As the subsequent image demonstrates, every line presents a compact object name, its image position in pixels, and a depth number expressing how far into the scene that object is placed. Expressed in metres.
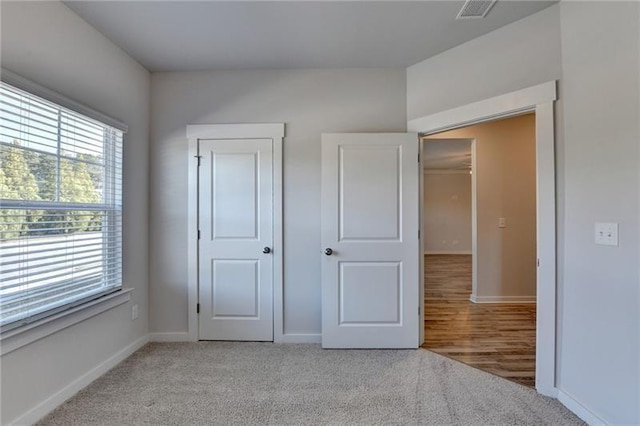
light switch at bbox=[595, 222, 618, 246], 1.66
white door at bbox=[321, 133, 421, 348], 2.72
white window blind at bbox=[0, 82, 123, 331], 1.66
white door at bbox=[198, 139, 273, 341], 2.89
